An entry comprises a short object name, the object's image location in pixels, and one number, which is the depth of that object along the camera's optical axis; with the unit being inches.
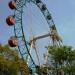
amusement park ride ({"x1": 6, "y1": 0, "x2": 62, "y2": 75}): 1668.3
